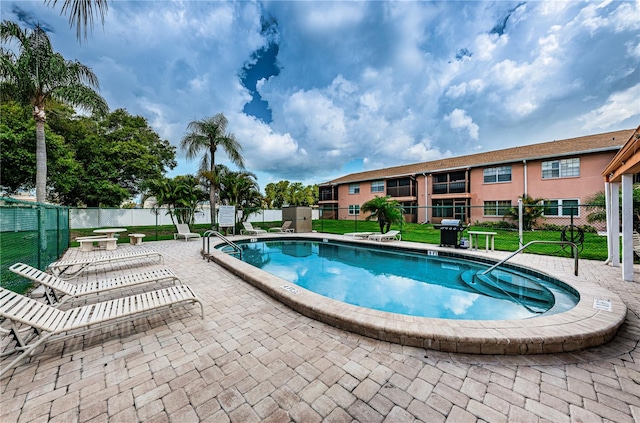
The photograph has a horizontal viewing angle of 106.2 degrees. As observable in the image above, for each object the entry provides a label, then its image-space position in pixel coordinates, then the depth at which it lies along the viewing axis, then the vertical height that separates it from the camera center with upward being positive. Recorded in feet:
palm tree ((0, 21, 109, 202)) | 25.12 +15.12
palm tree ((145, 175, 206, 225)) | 45.73 +3.75
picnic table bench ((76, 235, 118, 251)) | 30.19 -3.86
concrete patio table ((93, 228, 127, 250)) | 32.41 -3.98
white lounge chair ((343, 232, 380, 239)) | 39.95 -4.08
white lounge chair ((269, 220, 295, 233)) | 52.31 -3.27
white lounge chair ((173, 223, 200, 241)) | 40.14 -3.22
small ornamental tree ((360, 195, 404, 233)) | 41.60 +0.31
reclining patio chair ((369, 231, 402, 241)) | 38.11 -4.09
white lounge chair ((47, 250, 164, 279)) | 17.77 -3.93
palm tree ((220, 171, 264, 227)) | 48.47 +4.40
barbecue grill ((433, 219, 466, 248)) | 31.53 -2.77
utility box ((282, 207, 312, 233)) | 52.49 -1.04
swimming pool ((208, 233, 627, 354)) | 8.78 -4.65
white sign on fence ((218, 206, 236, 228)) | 36.55 -0.46
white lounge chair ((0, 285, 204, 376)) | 7.99 -4.04
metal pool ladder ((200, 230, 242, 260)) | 24.47 -4.53
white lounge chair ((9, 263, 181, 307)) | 12.08 -4.00
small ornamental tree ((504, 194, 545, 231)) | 48.92 -0.88
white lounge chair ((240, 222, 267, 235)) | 47.61 -3.60
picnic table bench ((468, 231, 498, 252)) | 29.07 -4.03
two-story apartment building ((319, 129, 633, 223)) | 50.65 +8.77
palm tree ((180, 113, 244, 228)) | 45.60 +13.71
